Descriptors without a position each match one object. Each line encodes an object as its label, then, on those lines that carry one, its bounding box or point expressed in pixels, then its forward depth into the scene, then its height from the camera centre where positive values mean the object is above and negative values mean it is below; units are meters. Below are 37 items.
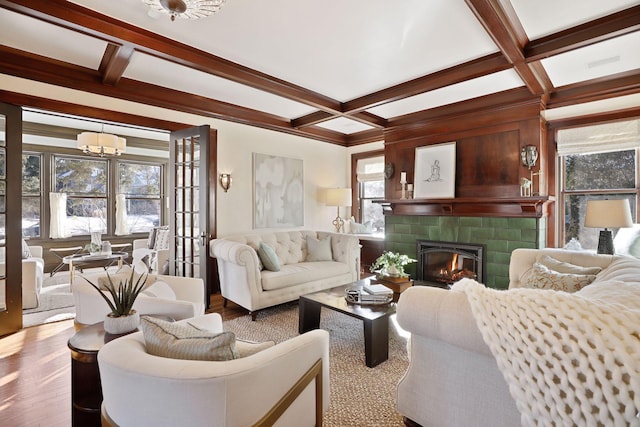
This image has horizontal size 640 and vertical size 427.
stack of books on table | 2.82 -0.70
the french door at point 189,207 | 3.72 +0.06
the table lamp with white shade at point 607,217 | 2.96 -0.06
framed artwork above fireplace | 4.40 +0.56
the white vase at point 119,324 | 1.71 -0.60
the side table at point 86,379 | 1.56 -0.86
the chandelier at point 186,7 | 2.02 +1.32
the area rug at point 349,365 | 1.90 -1.19
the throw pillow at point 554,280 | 2.15 -0.48
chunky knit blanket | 0.95 -0.46
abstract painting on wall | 4.81 +0.31
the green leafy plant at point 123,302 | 1.74 -0.49
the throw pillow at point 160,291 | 2.31 -0.58
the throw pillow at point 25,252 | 4.14 -0.53
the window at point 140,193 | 6.85 +0.41
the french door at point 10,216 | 2.97 -0.03
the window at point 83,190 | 6.15 +0.44
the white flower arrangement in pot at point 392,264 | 3.28 -0.54
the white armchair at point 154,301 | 2.12 -0.64
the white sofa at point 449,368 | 1.34 -0.72
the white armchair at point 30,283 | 3.69 -0.83
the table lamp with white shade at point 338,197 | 5.53 +0.25
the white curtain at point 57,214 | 5.94 -0.04
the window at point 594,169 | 3.53 +0.50
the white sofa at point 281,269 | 3.46 -0.70
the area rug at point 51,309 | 3.43 -1.14
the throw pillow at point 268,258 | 3.79 -0.55
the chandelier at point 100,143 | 4.54 +1.00
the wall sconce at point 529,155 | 3.73 +0.65
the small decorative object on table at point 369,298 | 2.79 -0.76
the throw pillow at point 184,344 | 1.15 -0.48
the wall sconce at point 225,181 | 4.38 +0.42
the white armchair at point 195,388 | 0.97 -0.57
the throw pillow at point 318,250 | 4.54 -0.54
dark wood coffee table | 2.46 -0.87
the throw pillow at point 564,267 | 2.28 -0.42
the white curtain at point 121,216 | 6.69 -0.08
